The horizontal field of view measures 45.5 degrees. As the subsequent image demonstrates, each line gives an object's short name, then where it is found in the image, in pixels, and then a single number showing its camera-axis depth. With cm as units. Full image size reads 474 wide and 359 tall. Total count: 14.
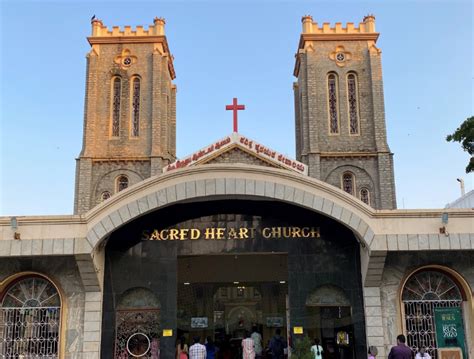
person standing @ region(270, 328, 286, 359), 1506
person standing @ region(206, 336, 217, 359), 1562
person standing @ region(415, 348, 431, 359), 1202
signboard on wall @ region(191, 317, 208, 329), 1938
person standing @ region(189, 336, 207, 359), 1375
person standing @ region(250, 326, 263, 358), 1662
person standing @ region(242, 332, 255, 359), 1479
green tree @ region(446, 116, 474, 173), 2358
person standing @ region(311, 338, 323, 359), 1381
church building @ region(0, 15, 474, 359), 1383
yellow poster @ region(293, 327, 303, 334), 1439
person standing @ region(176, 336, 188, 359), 1431
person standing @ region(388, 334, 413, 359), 987
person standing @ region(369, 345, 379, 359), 1310
